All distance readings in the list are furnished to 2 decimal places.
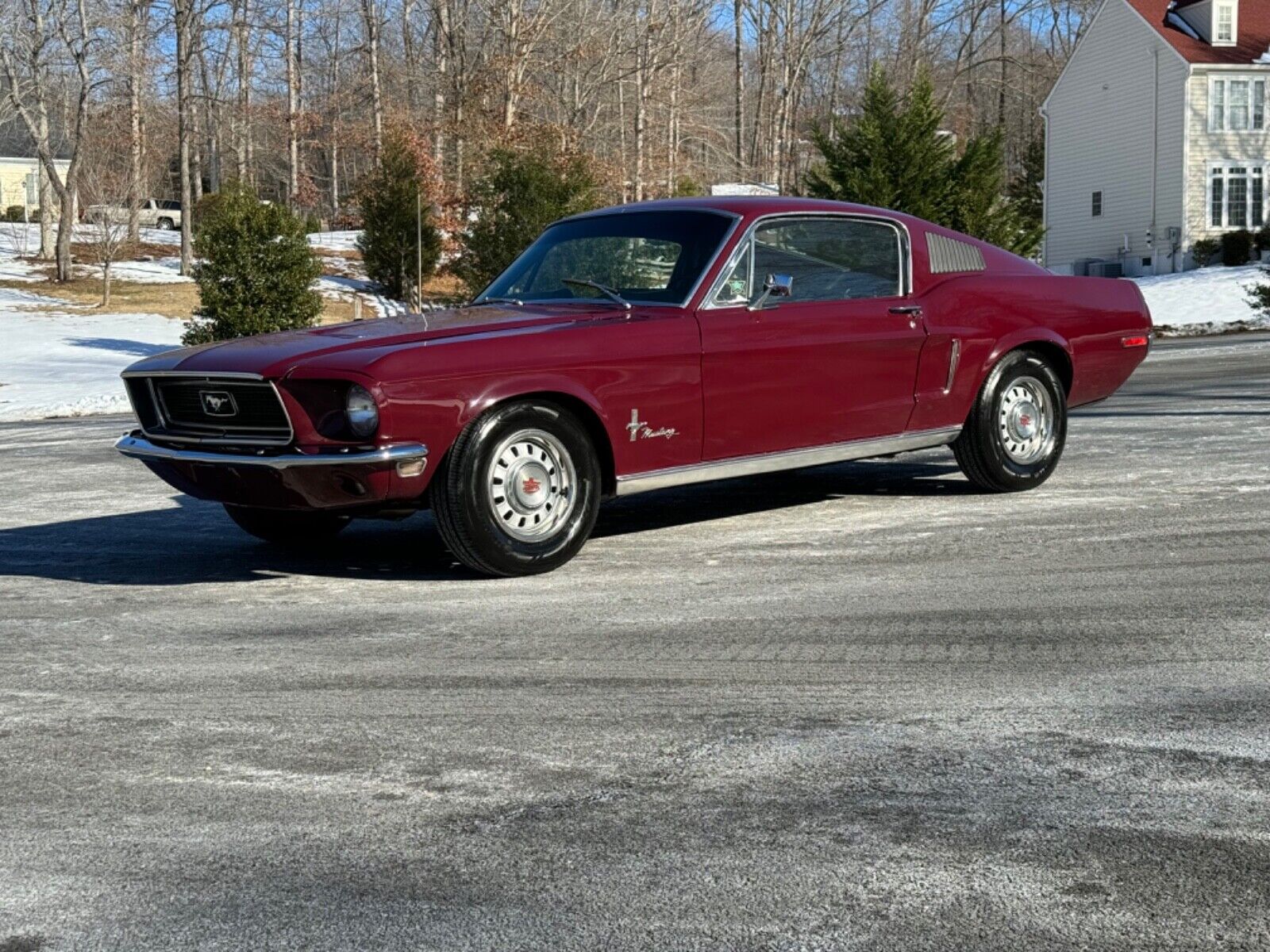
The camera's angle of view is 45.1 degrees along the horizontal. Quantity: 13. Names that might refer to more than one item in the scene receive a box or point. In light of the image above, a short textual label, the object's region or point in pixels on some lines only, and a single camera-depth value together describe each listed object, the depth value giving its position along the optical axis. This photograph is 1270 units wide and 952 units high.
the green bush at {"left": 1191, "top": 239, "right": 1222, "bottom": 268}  44.09
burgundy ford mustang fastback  6.02
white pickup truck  36.38
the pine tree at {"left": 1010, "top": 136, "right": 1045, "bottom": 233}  56.16
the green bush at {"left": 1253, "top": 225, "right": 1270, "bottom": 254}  43.06
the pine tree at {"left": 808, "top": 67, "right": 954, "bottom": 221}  25.22
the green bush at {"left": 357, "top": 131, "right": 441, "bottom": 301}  36.94
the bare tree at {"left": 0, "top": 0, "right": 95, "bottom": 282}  41.84
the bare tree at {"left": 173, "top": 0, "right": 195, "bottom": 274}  43.00
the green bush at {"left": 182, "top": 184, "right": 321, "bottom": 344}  23.72
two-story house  44.66
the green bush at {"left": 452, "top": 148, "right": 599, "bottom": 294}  26.19
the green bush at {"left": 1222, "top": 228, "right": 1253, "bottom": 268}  42.88
